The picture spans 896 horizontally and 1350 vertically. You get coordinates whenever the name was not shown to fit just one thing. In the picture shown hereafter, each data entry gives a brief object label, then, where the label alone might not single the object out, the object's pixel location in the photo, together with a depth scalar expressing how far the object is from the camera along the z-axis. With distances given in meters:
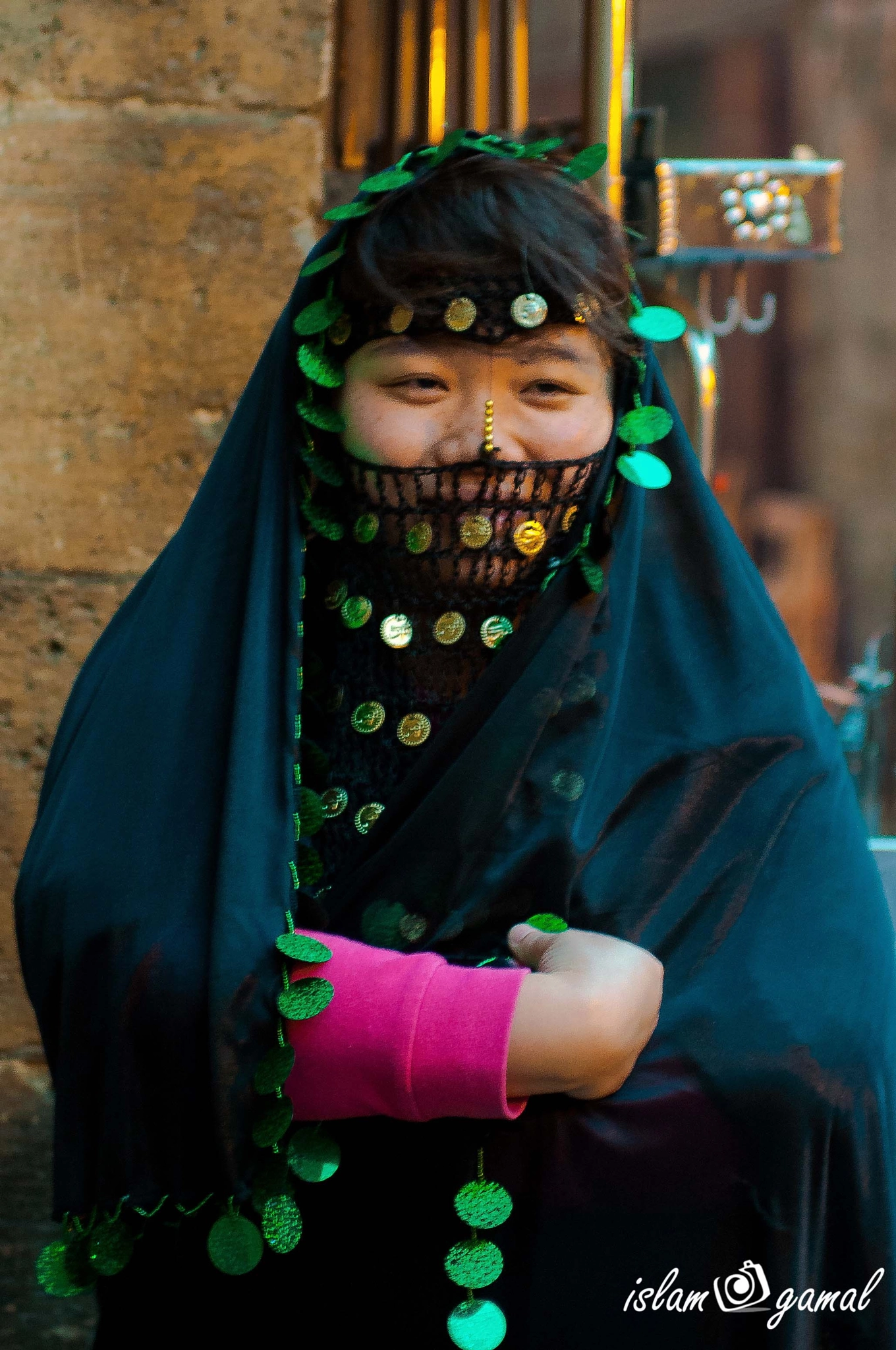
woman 2.54
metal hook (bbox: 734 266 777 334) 5.52
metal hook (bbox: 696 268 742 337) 5.34
